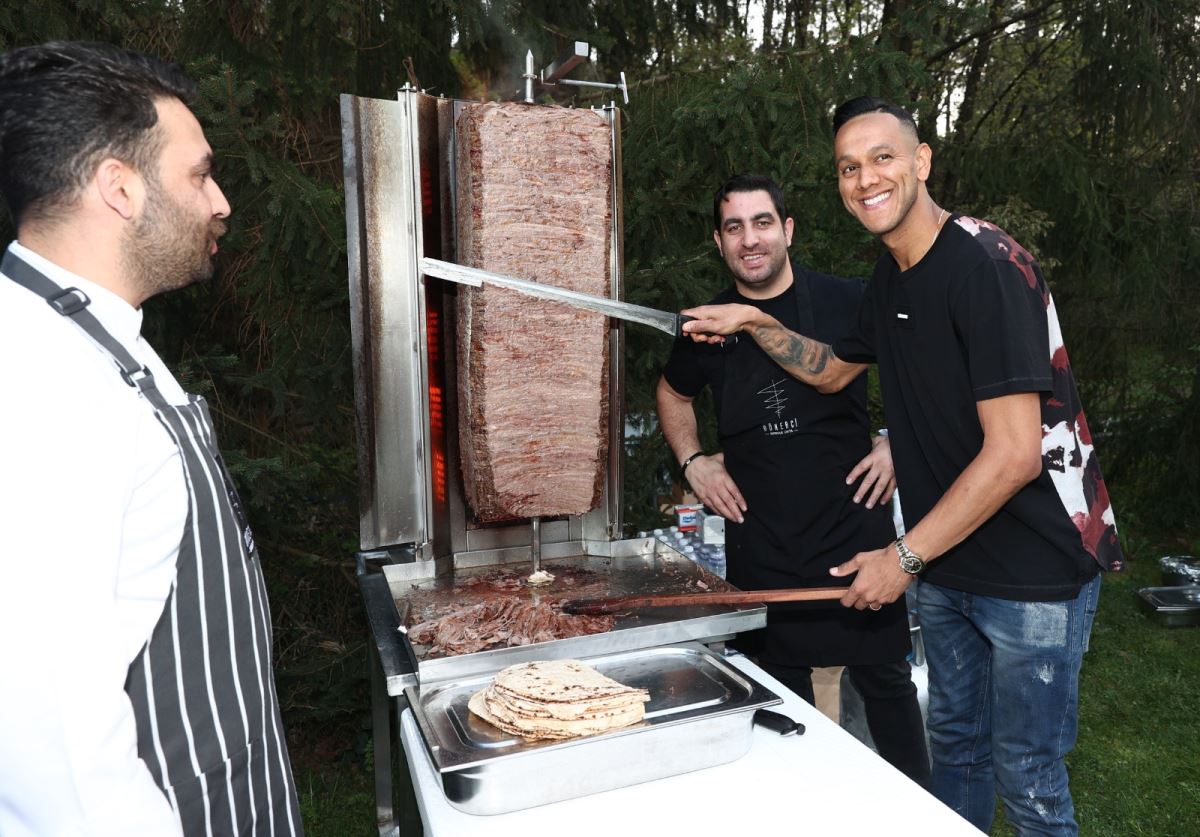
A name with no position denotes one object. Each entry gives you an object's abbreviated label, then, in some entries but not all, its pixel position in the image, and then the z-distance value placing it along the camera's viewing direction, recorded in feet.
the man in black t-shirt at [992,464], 7.10
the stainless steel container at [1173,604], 21.42
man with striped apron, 3.83
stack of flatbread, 5.73
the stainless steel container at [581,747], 5.41
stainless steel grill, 8.22
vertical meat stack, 8.14
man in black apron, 10.34
